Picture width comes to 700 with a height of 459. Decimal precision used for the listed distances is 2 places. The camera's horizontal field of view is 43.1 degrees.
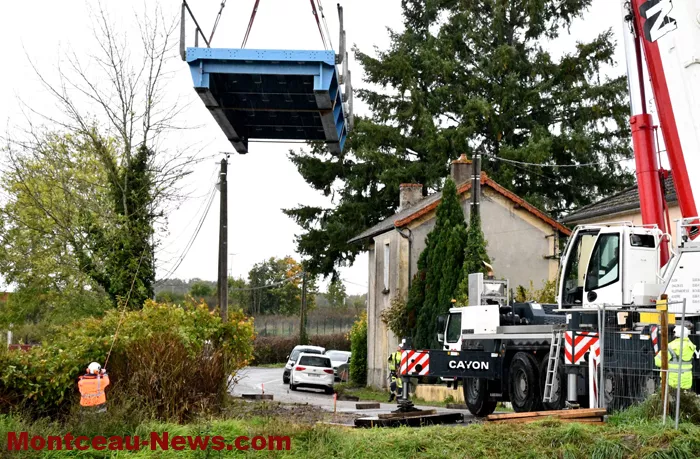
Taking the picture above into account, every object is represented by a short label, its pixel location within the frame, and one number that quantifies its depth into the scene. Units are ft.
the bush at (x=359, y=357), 135.13
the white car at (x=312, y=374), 114.11
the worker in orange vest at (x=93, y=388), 44.01
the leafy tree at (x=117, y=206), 85.97
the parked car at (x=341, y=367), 149.07
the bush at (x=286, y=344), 201.67
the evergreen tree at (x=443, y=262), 102.01
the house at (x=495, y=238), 115.65
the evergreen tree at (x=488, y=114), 149.48
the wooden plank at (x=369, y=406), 69.07
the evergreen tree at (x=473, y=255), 95.54
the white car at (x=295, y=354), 126.82
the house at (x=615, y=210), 88.48
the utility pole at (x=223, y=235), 88.99
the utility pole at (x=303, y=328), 190.19
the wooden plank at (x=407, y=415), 49.72
